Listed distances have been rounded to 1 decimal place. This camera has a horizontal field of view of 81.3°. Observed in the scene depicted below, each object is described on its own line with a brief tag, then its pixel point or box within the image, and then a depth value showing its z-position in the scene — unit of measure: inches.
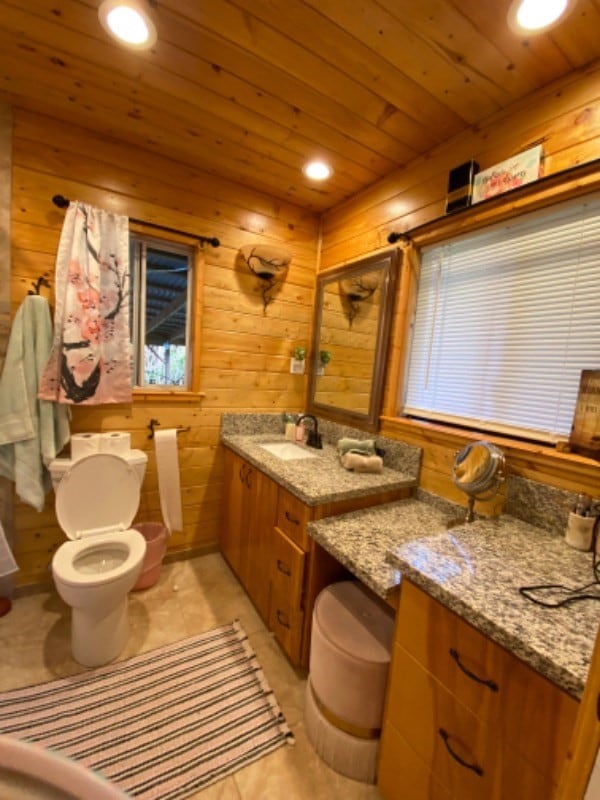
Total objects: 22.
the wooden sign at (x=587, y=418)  48.5
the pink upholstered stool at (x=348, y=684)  46.6
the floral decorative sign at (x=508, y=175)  54.2
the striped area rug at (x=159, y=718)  48.7
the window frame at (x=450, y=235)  50.4
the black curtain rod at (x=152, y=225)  71.3
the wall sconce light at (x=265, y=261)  90.4
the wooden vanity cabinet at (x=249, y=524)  71.9
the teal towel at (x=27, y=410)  69.6
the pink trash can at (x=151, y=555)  82.5
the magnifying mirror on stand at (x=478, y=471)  53.7
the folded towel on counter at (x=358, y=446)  75.5
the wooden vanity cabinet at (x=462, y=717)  28.9
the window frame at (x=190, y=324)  85.4
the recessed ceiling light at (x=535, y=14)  41.6
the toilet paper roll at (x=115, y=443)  77.5
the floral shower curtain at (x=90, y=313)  72.6
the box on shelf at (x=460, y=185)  62.3
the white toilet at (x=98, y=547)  59.3
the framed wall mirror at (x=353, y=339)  80.7
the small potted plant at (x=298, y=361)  103.9
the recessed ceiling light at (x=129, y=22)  45.1
